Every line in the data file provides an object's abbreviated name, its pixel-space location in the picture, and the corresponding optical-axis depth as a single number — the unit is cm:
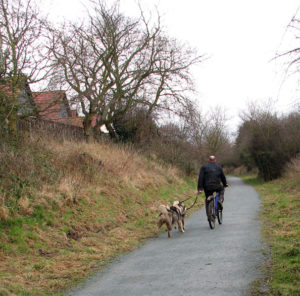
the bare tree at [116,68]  2017
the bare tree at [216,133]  5527
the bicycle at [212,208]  985
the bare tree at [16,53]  1114
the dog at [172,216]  945
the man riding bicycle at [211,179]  1033
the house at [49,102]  1389
